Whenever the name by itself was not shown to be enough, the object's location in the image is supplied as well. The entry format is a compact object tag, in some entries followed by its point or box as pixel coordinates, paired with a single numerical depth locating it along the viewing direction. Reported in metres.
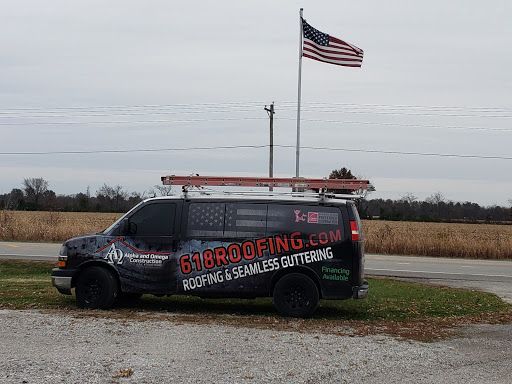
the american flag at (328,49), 21.66
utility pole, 35.41
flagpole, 23.45
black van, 10.03
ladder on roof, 10.54
